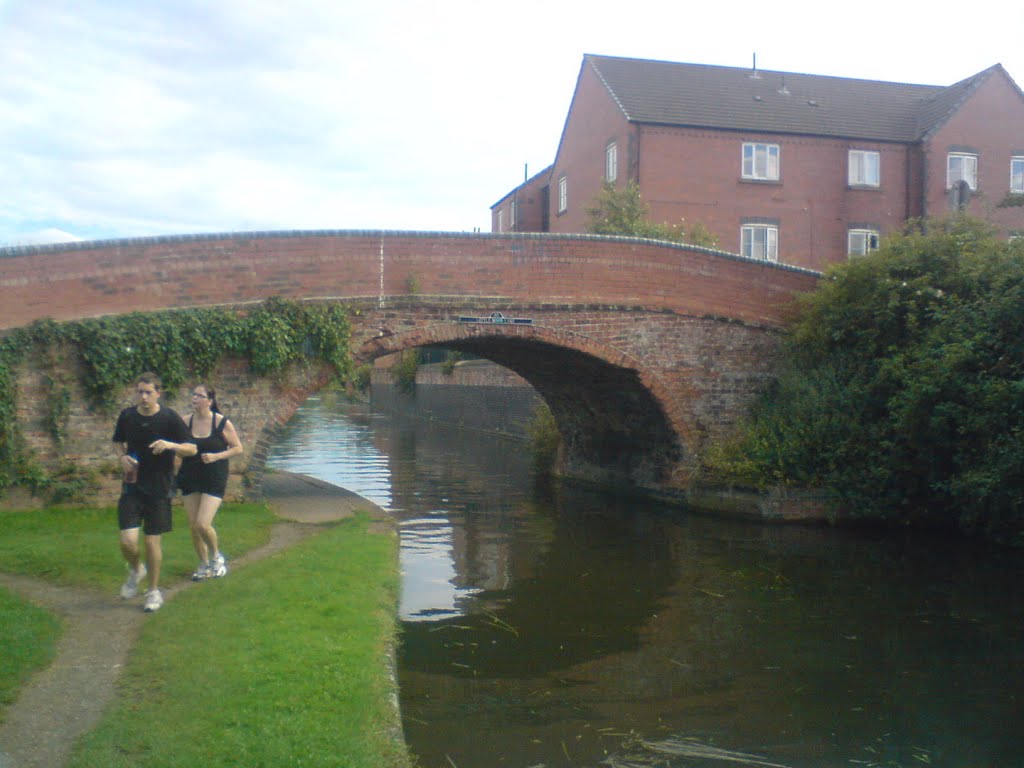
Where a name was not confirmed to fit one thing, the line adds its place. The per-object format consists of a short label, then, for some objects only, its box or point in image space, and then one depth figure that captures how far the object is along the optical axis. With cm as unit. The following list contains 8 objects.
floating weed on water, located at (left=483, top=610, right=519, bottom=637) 926
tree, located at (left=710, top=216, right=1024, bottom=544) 1247
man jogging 770
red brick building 2820
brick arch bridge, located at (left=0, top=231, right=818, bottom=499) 1398
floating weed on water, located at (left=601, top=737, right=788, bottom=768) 612
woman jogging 854
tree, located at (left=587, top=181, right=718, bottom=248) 2372
